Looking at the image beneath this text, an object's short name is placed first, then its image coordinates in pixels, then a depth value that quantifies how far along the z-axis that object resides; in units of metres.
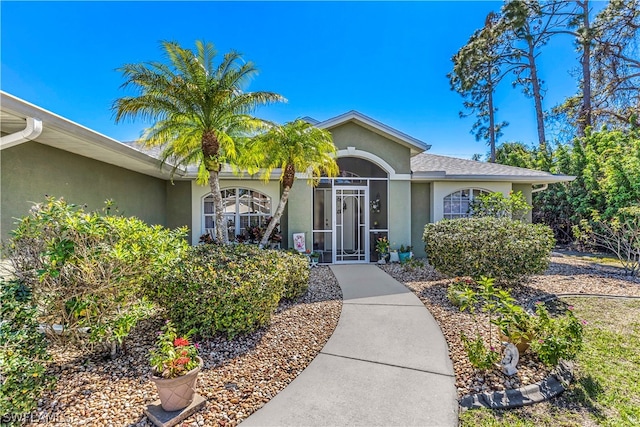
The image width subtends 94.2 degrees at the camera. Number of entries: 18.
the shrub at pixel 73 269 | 4.16
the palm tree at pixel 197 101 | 7.12
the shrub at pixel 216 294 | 5.11
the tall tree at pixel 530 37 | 22.28
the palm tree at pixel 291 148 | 8.69
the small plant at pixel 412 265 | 11.02
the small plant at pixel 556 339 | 4.17
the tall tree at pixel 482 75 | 25.41
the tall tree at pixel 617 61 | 19.83
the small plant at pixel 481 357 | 4.16
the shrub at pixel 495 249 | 8.04
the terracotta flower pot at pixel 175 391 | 3.45
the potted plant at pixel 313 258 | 11.93
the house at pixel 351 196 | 12.19
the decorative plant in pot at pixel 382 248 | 12.45
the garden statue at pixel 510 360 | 4.27
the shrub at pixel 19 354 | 3.12
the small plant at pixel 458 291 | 7.00
